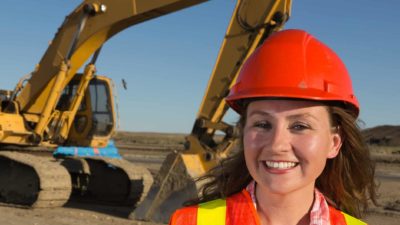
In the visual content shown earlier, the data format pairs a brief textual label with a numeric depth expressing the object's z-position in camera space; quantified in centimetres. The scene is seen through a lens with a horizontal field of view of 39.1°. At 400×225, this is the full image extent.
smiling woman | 195
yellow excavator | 812
